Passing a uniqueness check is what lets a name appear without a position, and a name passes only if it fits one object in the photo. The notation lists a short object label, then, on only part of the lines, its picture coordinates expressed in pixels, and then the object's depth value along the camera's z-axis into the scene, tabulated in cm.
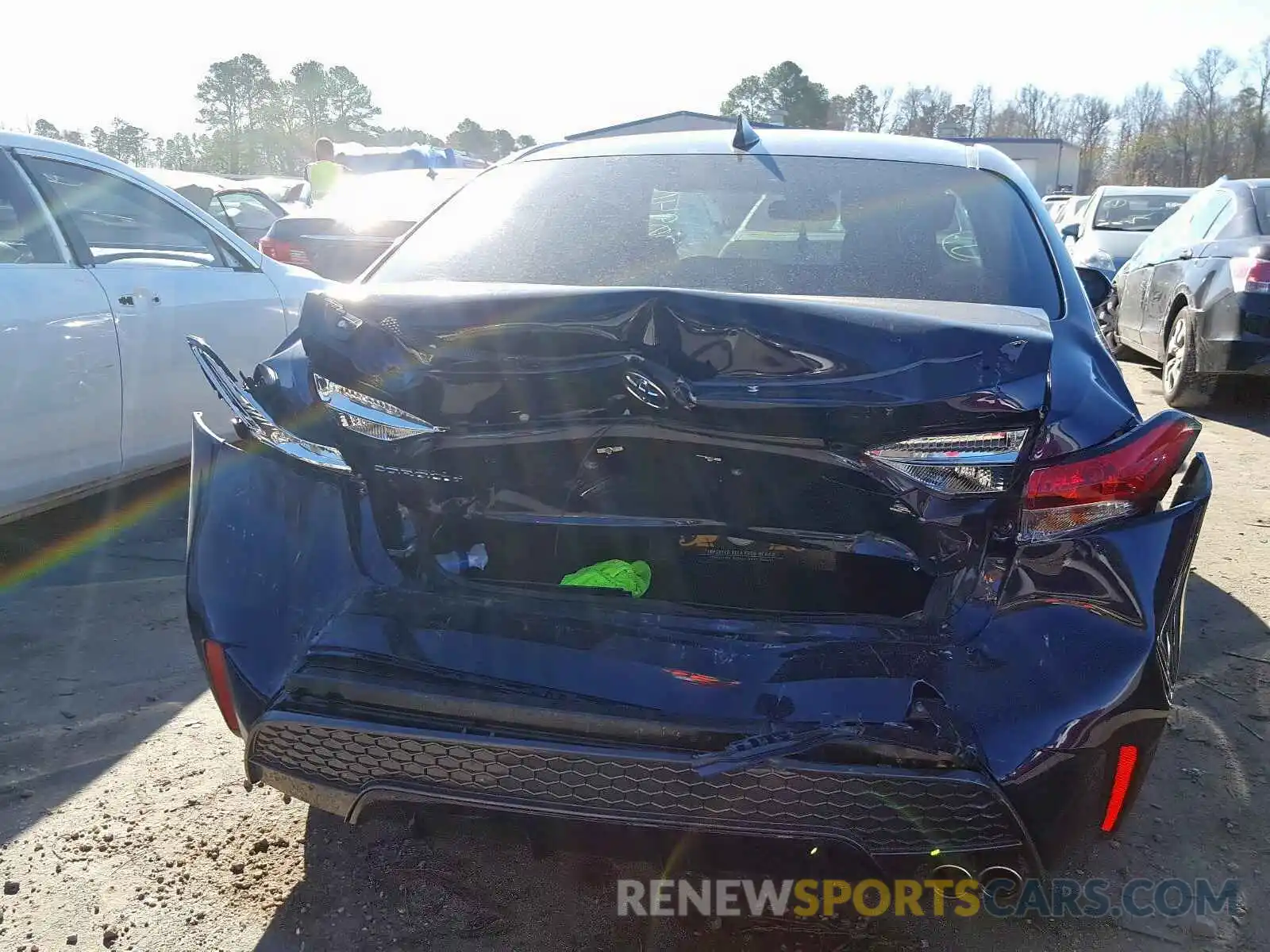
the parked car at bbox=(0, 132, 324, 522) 363
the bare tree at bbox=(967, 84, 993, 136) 8088
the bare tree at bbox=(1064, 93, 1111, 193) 7656
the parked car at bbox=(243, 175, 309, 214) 1426
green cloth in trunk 193
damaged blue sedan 159
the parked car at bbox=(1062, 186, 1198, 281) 1073
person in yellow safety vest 1224
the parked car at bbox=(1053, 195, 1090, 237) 1518
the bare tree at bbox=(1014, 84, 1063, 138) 7981
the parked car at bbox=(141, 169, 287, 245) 1040
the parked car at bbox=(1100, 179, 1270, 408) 629
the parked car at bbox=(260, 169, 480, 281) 701
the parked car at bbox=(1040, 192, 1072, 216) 1856
